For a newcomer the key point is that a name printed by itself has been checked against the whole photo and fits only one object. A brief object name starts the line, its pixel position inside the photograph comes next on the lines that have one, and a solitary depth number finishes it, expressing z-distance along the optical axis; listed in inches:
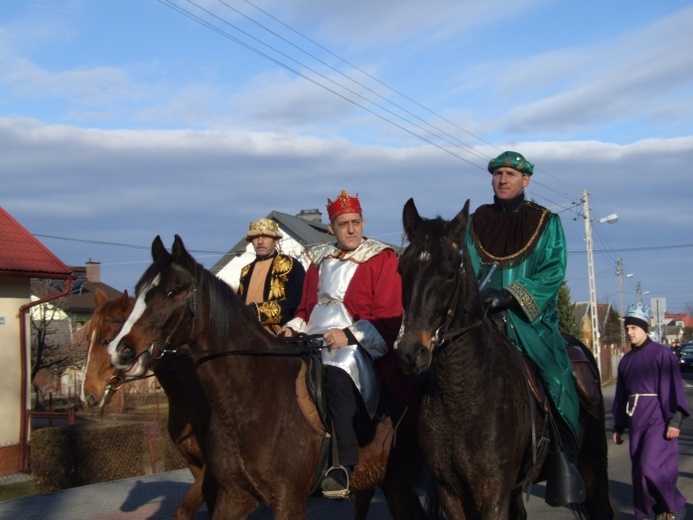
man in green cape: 220.4
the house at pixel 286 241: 1550.2
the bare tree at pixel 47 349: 948.6
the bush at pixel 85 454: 515.8
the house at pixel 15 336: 595.8
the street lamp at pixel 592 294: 1409.9
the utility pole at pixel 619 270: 2940.5
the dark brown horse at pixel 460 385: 179.6
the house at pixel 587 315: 1965.6
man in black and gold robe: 289.6
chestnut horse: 262.1
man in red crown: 223.0
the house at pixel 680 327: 5073.8
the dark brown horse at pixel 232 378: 201.9
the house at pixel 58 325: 1061.8
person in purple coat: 291.3
